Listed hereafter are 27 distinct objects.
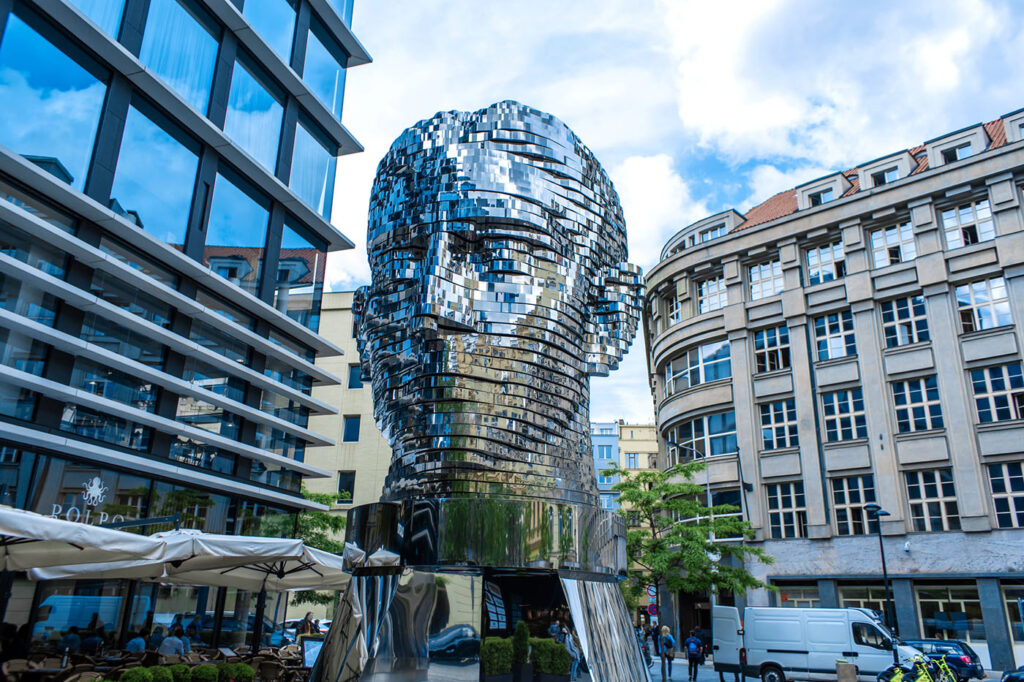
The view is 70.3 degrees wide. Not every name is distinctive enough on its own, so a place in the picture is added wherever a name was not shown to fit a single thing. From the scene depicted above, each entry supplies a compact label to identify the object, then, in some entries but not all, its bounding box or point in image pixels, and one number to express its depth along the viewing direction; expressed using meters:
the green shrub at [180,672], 9.73
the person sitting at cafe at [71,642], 15.34
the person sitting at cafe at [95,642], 15.06
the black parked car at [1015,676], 17.16
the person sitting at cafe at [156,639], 14.87
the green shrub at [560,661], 5.89
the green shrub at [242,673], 10.61
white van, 20.53
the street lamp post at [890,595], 22.47
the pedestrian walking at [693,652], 22.41
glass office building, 14.95
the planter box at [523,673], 5.88
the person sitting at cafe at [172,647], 13.02
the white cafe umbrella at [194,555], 9.69
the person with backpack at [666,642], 21.19
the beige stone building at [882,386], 30.33
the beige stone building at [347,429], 38.00
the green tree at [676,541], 23.66
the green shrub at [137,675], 8.55
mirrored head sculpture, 6.71
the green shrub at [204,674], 9.96
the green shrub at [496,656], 5.87
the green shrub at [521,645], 5.94
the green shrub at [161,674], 9.01
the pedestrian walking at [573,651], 5.88
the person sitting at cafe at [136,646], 13.70
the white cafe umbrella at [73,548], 8.16
